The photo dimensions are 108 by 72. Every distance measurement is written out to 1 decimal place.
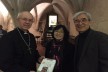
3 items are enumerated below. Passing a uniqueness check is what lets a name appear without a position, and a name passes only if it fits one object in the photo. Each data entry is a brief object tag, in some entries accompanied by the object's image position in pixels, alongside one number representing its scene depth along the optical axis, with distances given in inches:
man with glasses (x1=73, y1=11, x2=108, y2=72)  32.1
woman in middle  43.5
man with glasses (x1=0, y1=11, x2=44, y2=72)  37.2
